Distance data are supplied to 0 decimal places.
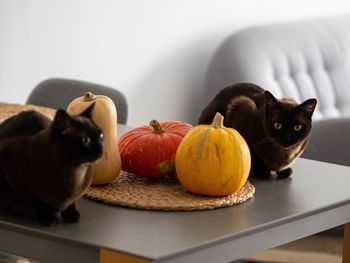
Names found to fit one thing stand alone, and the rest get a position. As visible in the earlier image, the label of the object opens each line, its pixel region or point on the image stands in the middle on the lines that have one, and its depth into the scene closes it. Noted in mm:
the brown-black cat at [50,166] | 1682
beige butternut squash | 1967
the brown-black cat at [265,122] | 2082
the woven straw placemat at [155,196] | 1897
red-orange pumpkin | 2060
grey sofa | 4208
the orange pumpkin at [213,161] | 1945
